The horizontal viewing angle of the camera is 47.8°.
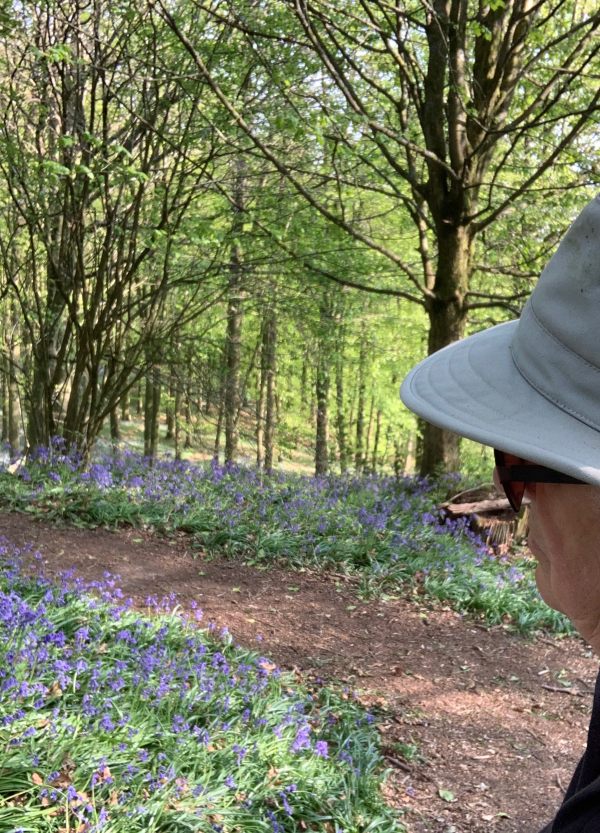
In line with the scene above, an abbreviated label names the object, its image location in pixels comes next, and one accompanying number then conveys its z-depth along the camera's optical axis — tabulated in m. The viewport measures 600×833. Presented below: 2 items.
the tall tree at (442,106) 6.65
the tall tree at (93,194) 6.33
